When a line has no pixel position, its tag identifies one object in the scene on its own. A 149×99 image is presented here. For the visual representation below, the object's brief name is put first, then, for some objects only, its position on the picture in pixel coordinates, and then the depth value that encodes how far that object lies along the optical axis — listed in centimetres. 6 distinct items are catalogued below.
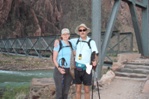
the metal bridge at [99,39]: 691
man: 470
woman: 448
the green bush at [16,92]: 693
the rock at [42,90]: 580
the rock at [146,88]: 630
